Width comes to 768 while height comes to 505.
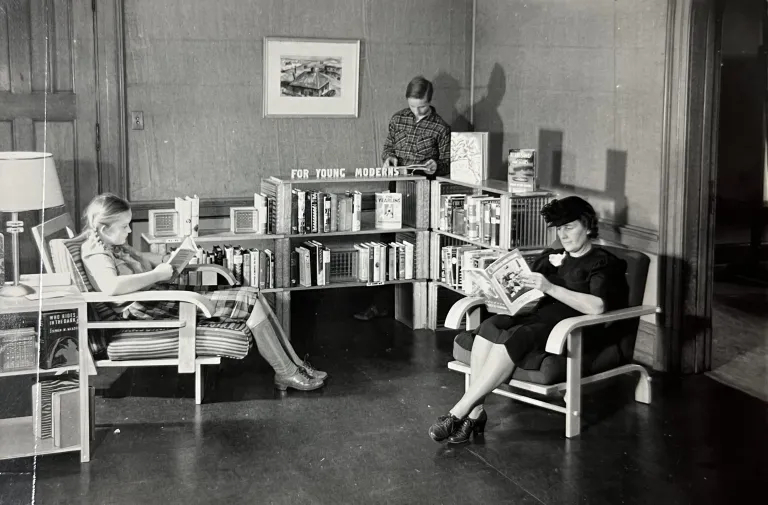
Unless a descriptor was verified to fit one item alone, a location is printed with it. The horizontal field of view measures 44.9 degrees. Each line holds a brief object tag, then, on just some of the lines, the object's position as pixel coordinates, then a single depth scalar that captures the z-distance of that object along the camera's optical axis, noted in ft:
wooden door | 22.59
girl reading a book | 16.90
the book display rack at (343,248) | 22.52
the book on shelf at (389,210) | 23.47
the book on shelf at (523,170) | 20.51
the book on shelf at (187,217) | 22.25
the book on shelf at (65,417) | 14.47
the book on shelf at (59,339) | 14.30
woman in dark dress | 15.78
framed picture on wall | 25.07
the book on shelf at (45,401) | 14.49
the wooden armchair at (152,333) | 17.02
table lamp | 16.47
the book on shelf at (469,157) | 22.17
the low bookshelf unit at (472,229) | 20.68
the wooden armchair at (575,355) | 15.96
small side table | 13.94
